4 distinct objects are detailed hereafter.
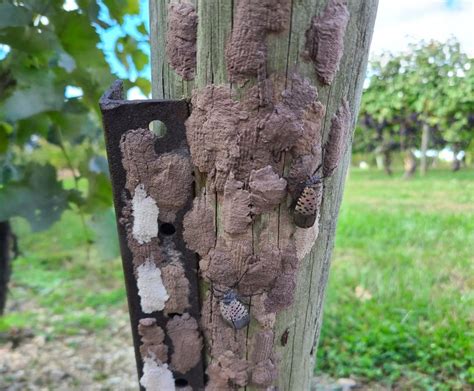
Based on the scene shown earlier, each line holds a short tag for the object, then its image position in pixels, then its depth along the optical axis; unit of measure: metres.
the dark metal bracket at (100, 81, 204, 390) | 0.18
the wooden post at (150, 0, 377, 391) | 0.17
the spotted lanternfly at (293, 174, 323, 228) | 0.18
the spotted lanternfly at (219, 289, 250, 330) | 0.20
